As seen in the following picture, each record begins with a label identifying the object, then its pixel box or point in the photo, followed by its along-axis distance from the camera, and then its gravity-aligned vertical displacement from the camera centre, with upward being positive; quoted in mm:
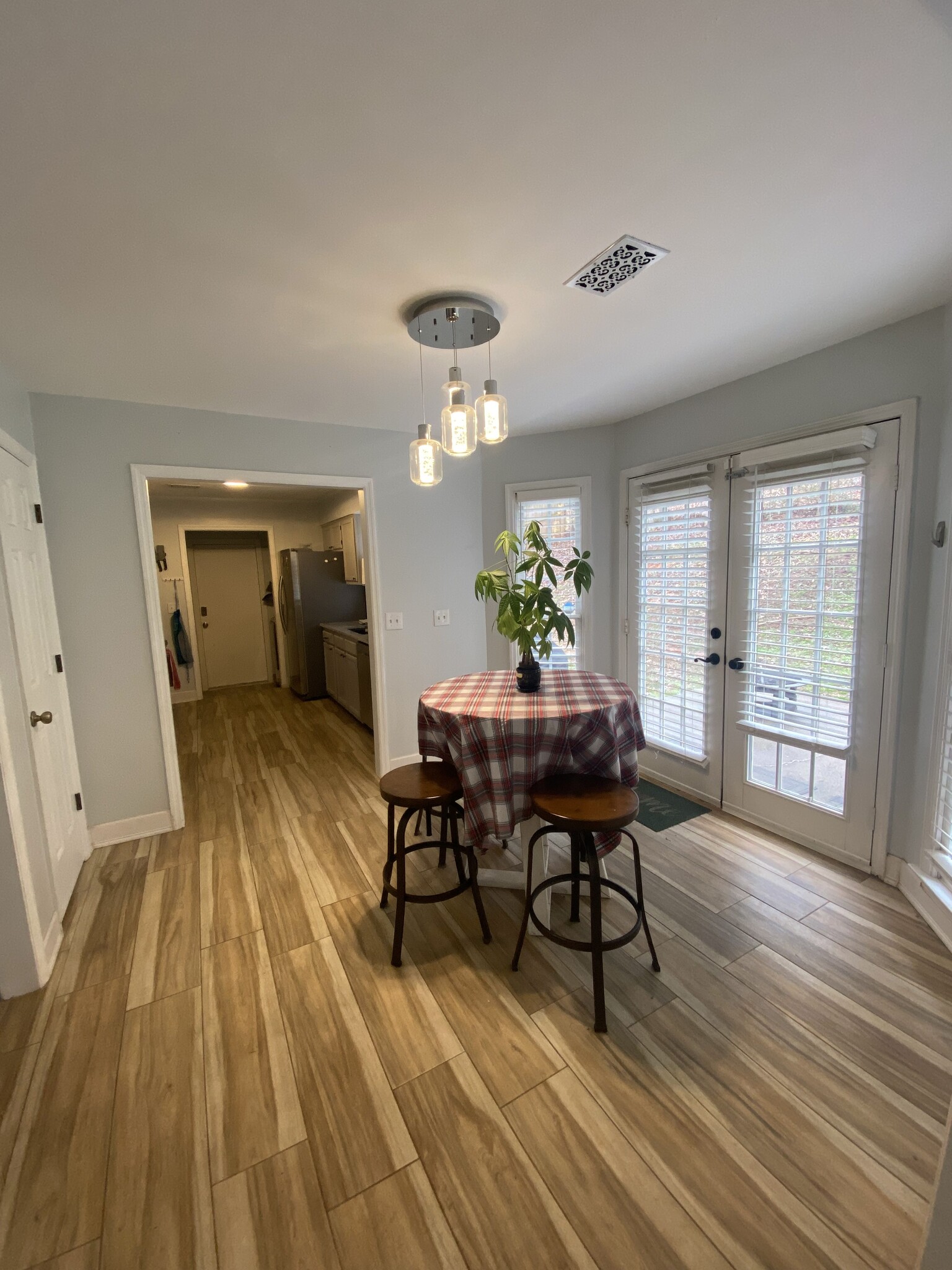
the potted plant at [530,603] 2084 -127
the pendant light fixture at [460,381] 1731 +715
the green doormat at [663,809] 2771 -1412
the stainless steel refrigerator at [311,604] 5438 -271
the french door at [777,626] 2180 -314
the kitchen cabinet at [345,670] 4605 -919
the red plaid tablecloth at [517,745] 1830 -648
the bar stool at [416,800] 1823 -827
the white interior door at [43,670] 1990 -357
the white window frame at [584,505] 3449 +475
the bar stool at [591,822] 1553 -798
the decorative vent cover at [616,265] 1482 +959
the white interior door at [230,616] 6172 -422
